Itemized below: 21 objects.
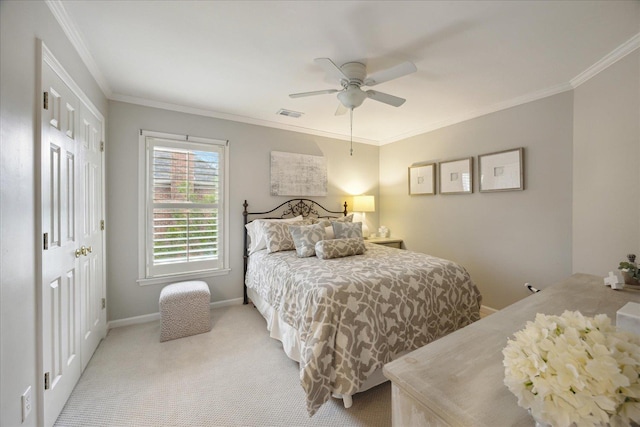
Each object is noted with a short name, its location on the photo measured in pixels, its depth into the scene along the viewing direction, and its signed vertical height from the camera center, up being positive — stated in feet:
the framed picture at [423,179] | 12.74 +1.67
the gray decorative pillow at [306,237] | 9.45 -1.03
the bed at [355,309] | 5.48 -2.53
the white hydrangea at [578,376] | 1.65 -1.13
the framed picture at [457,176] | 11.27 +1.62
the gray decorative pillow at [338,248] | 8.95 -1.36
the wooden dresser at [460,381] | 2.10 -1.65
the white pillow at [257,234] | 10.96 -1.06
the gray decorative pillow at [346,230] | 10.69 -0.83
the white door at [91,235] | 6.95 -0.78
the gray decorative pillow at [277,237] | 10.33 -1.10
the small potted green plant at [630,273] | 5.44 -1.35
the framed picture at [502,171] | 9.71 +1.65
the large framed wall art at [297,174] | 12.71 +1.89
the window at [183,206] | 10.15 +0.18
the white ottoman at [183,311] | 8.60 -3.54
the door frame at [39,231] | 4.60 -0.39
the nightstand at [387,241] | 14.02 -1.69
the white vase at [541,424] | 1.80 -1.54
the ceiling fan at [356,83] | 6.80 +3.65
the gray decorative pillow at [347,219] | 12.49 -0.41
